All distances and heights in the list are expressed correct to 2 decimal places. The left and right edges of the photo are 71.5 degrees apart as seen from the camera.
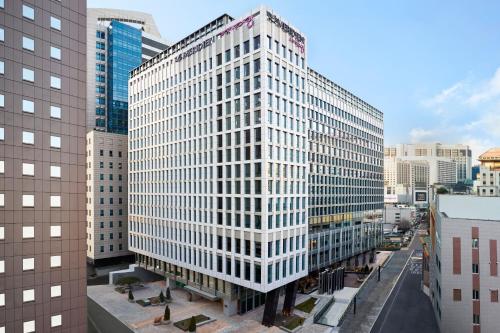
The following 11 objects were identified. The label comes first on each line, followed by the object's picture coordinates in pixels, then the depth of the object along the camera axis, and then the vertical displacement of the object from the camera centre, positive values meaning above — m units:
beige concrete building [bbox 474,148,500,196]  161.00 +2.82
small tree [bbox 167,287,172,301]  65.50 -22.83
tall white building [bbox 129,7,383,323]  52.97 +2.47
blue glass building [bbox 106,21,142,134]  113.69 +34.43
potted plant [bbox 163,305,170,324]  54.75 -22.44
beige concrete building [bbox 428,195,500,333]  48.59 -14.34
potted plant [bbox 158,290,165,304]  64.31 -22.98
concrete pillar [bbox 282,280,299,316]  58.91 -20.78
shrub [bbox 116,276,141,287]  70.19 -21.52
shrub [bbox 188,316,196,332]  51.51 -22.44
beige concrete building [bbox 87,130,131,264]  90.06 -5.53
